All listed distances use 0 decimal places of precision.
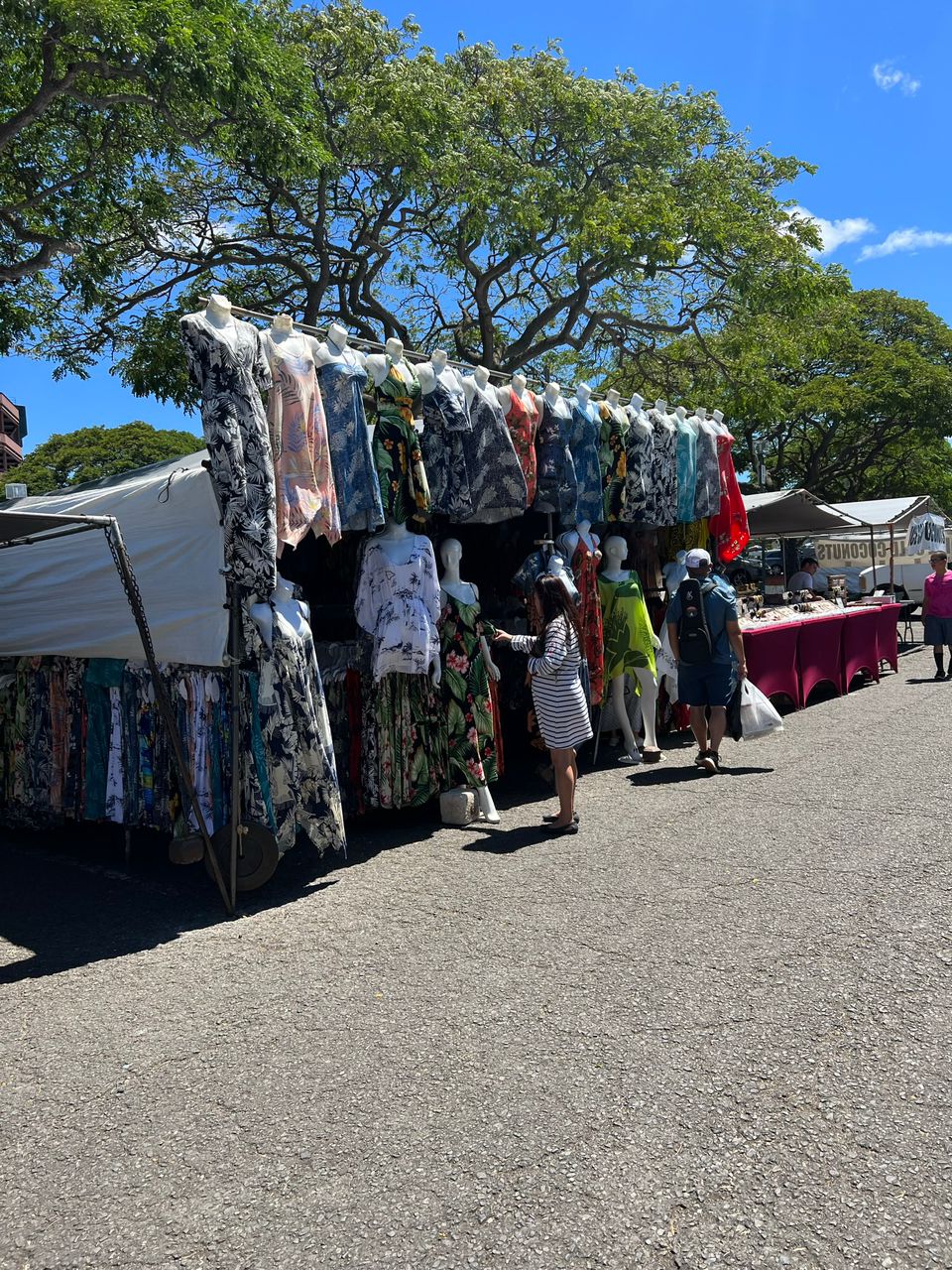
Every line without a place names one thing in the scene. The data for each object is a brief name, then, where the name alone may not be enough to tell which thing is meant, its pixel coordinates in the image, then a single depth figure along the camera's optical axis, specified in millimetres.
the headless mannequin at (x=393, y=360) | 6035
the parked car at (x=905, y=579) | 24516
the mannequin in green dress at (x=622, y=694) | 8305
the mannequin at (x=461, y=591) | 6539
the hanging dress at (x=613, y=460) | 7949
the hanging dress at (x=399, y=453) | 5980
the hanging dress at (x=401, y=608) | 5965
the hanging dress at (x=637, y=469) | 8234
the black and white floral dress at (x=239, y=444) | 4902
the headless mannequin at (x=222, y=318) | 4962
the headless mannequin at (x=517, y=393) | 6969
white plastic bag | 8156
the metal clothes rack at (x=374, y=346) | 5564
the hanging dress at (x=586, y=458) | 7660
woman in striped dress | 6051
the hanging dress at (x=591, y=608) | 7770
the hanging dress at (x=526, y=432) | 7016
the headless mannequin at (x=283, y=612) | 5180
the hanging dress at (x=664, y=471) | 8492
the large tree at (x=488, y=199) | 14320
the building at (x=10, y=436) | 56906
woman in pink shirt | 12750
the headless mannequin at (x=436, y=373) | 6336
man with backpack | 7637
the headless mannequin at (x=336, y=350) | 5707
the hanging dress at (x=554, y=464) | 7340
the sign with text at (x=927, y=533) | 21609
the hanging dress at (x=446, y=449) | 6434
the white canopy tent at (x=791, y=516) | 13102
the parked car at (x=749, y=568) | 16481
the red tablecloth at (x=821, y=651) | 9750
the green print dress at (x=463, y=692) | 6473
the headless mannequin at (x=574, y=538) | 7707
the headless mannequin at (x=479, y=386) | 6672
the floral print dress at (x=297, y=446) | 5266
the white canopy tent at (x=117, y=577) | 5383
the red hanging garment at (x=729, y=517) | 9562
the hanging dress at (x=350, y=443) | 5746
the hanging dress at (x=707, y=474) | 9156
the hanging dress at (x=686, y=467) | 8883
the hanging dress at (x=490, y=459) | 6715
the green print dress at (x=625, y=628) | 8172
